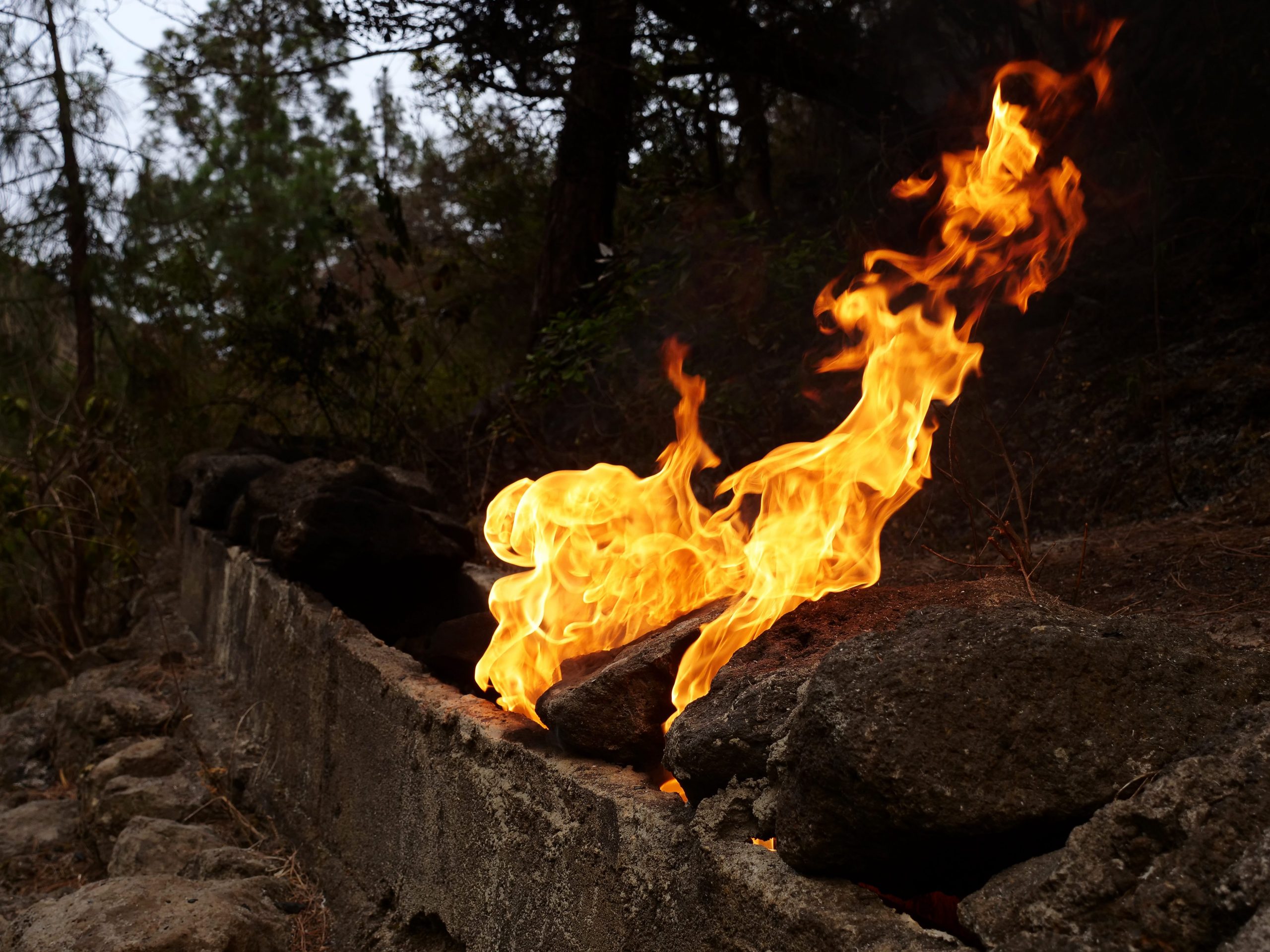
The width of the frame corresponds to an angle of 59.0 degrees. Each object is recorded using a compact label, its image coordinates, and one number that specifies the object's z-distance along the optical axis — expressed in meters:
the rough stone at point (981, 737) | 1.59
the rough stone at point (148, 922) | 2.95
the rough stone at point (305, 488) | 5.25
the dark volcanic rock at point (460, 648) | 3.75
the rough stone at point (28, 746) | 5.78
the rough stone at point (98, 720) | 5.58
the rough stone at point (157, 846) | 3.91
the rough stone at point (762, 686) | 2.03
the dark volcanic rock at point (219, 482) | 7.03
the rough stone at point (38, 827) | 4.72
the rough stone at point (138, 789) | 4.53
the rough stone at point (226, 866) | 3.73
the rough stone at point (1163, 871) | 1.29
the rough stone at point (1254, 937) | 1.17
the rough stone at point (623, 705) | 2.46
